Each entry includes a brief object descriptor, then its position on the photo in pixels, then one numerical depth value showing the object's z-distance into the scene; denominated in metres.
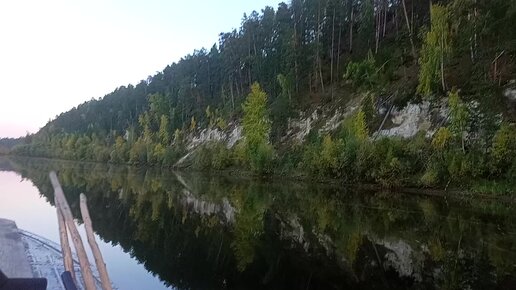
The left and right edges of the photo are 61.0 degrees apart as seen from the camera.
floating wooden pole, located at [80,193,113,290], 6.90
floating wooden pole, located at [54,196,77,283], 9.41
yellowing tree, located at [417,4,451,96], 48.94
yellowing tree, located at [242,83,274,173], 59.97
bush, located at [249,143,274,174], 59.62
